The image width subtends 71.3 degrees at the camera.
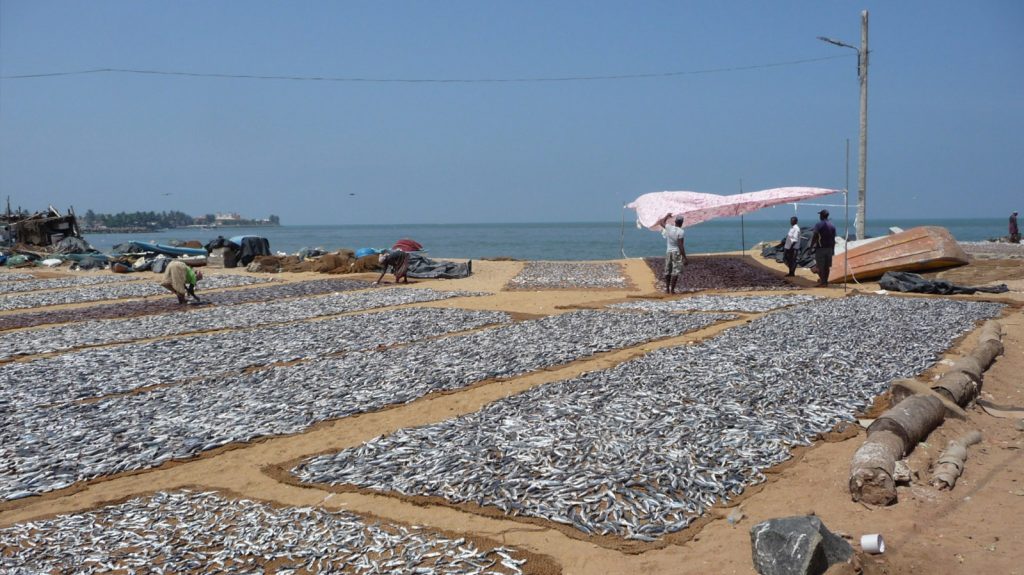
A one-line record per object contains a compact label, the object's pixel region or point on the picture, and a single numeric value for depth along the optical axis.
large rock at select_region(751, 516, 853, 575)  4.30
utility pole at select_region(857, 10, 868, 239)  22.88
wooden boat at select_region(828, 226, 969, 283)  20.95
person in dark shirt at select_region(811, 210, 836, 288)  18.83
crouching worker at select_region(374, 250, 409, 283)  24.31
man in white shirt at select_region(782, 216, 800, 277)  22.64
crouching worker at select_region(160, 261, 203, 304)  18.94
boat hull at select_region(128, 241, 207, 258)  36.78
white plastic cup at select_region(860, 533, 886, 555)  4.65
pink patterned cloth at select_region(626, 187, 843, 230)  24.03
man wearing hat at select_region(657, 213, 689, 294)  18.76
